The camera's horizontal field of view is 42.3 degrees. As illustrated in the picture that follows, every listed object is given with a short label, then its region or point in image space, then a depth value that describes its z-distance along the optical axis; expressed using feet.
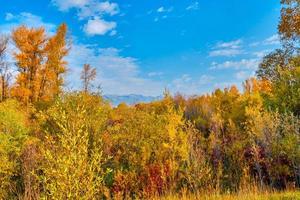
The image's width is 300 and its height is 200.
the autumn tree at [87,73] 134.29
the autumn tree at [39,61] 116.37
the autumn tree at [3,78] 118.91
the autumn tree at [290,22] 72.90
